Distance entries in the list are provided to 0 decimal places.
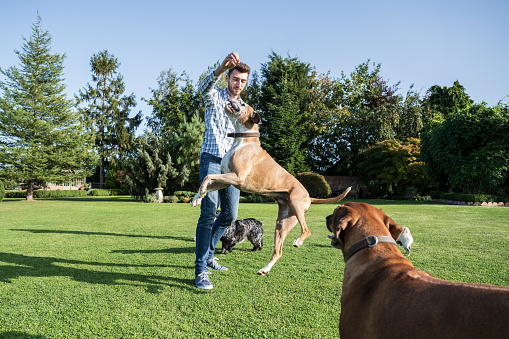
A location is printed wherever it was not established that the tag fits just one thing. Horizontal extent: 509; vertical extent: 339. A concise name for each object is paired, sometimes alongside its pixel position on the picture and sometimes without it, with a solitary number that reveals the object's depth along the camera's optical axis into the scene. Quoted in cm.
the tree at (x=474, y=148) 2003
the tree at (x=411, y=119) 3247
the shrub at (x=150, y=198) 2450
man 380
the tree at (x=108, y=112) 4428
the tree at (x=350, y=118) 3400
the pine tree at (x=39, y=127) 2797
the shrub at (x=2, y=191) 2346
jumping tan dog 301
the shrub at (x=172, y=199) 2447
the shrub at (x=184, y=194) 2507
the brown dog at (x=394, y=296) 124
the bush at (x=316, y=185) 2419
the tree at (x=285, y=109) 3103
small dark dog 612
